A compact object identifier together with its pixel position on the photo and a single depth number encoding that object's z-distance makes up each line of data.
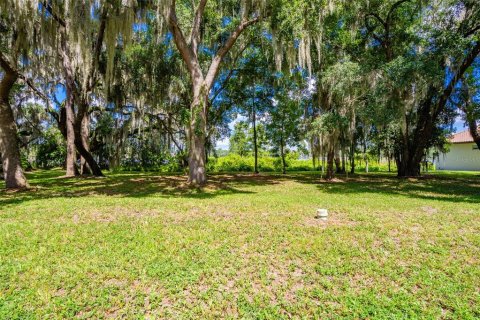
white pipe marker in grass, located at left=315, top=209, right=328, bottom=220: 4.58
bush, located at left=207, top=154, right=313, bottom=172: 21.59
